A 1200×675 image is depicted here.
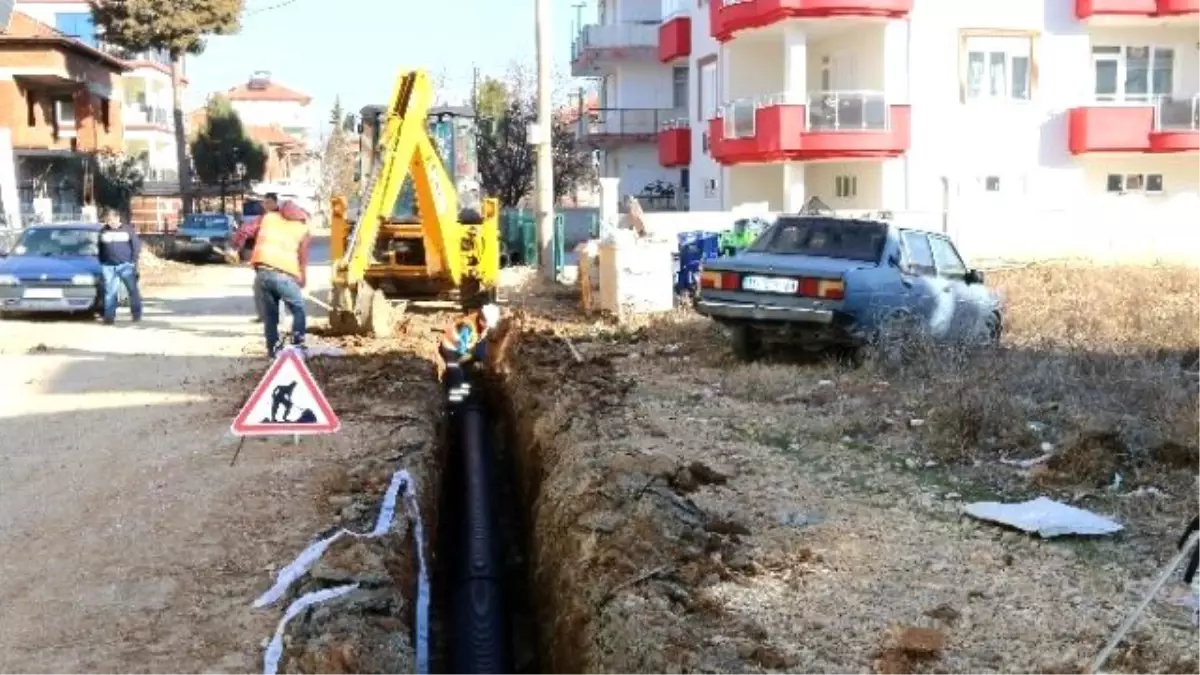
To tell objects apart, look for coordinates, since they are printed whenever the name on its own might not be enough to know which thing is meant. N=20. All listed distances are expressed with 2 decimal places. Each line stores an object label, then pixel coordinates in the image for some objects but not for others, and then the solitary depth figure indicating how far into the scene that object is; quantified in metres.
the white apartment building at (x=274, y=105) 108.50
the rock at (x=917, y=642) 5.02
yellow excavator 14.48
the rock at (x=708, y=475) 7.84
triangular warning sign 8.14
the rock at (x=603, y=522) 7.07
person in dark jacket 17.67
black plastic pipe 7.71
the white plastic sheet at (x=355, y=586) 5.61
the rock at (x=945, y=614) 5.42
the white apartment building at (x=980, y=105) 27.31
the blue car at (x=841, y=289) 11.77
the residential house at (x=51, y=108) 41.94
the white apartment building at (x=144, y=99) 62.84
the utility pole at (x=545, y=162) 23.83
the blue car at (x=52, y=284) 18.05
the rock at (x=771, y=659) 5.01
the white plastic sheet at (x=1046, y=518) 6.61
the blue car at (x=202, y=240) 38.16
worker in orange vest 12.57
